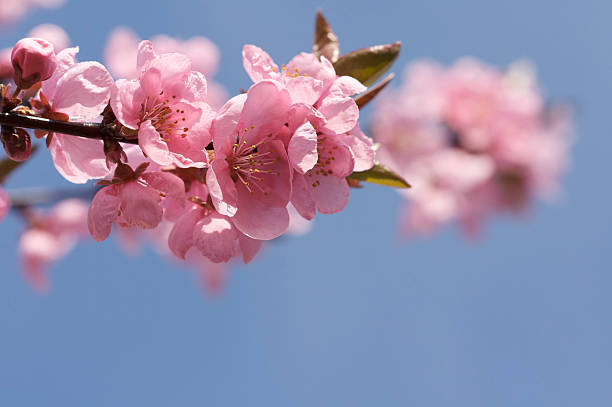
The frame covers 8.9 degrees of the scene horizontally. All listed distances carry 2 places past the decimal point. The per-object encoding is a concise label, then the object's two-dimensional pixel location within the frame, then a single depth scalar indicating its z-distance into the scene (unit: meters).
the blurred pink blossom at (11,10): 2.55
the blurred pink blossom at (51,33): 1.00
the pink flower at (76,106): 0.92
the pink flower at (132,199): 0.92
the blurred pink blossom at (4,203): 0.94
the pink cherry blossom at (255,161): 0.92
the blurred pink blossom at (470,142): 2.85
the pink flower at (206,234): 0.92
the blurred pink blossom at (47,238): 2.18
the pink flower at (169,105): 0.92
